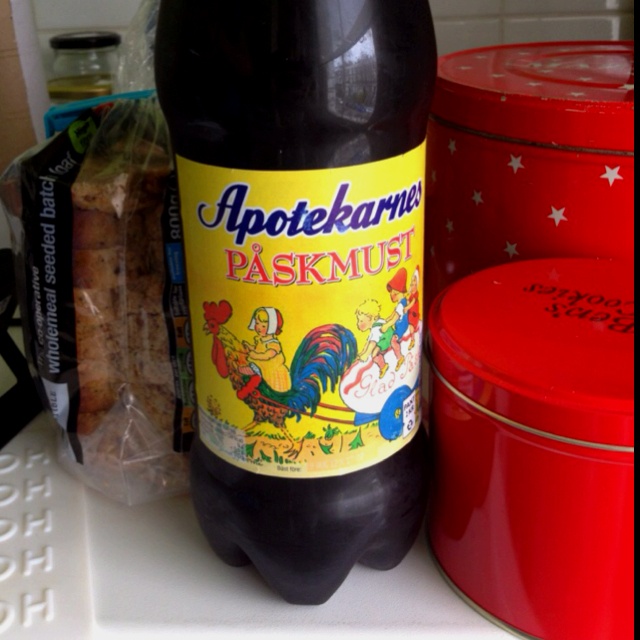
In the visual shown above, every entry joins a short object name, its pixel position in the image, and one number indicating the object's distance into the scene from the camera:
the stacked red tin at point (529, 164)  0.55
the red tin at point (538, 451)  0.45
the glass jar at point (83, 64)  0.81
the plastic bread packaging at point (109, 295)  0.55
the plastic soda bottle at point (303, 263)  0.42
